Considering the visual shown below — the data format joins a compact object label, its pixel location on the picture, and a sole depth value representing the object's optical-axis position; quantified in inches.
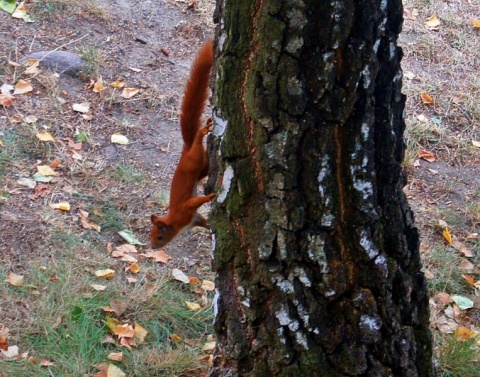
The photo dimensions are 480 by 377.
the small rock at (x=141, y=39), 191.8
